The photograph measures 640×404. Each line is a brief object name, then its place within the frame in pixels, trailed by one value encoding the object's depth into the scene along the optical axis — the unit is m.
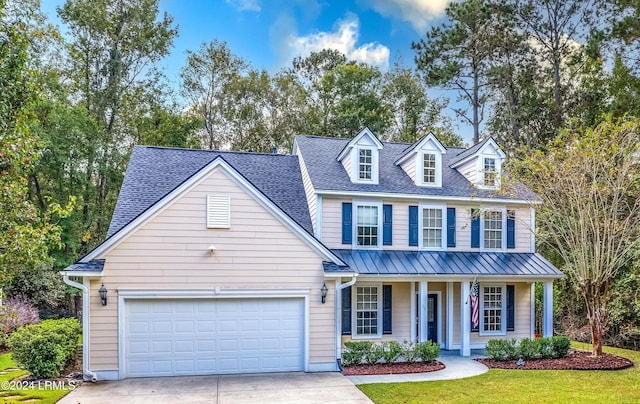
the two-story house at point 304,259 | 10.73
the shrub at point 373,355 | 11.94
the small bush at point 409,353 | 12.23
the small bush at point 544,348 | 13.03
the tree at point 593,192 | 12.77
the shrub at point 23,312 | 14.73
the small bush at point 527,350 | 12.87
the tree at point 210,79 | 27.48
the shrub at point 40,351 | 10.14
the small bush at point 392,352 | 12.01
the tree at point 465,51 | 25.22
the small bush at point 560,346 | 13.16
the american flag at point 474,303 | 13.42
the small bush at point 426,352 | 12.17
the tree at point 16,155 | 6.52
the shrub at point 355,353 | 11.82
